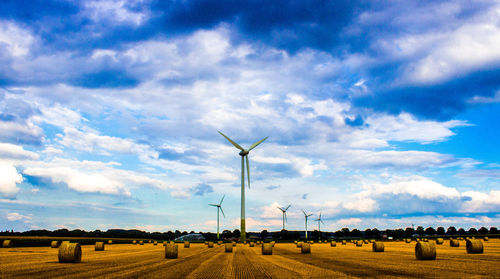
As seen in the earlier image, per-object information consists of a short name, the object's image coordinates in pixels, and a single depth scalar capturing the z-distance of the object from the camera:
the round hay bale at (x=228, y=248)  53.39
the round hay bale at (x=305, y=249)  48.42
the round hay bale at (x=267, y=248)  44.50
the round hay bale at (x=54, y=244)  61.78
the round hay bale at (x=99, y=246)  54.06
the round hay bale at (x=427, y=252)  31.06
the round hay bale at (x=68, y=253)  28.45
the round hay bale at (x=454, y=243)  61.44
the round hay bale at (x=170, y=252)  37.53
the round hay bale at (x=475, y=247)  39.73
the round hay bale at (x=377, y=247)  50.69
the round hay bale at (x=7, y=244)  60.20
